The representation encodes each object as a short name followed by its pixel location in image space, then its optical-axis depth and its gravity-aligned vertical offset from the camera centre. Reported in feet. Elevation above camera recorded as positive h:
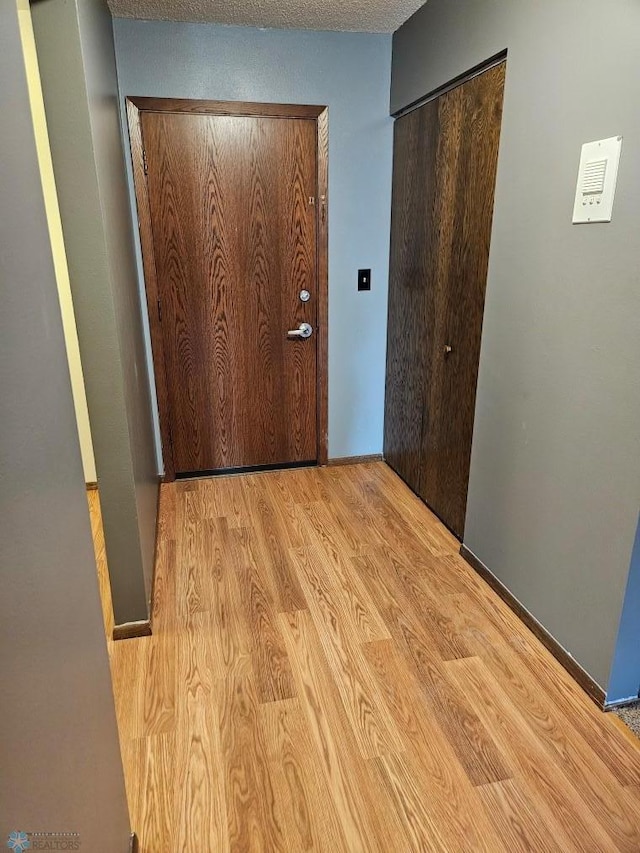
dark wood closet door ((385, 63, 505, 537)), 7.25 -0.28
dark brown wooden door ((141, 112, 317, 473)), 9.30 -0.32
